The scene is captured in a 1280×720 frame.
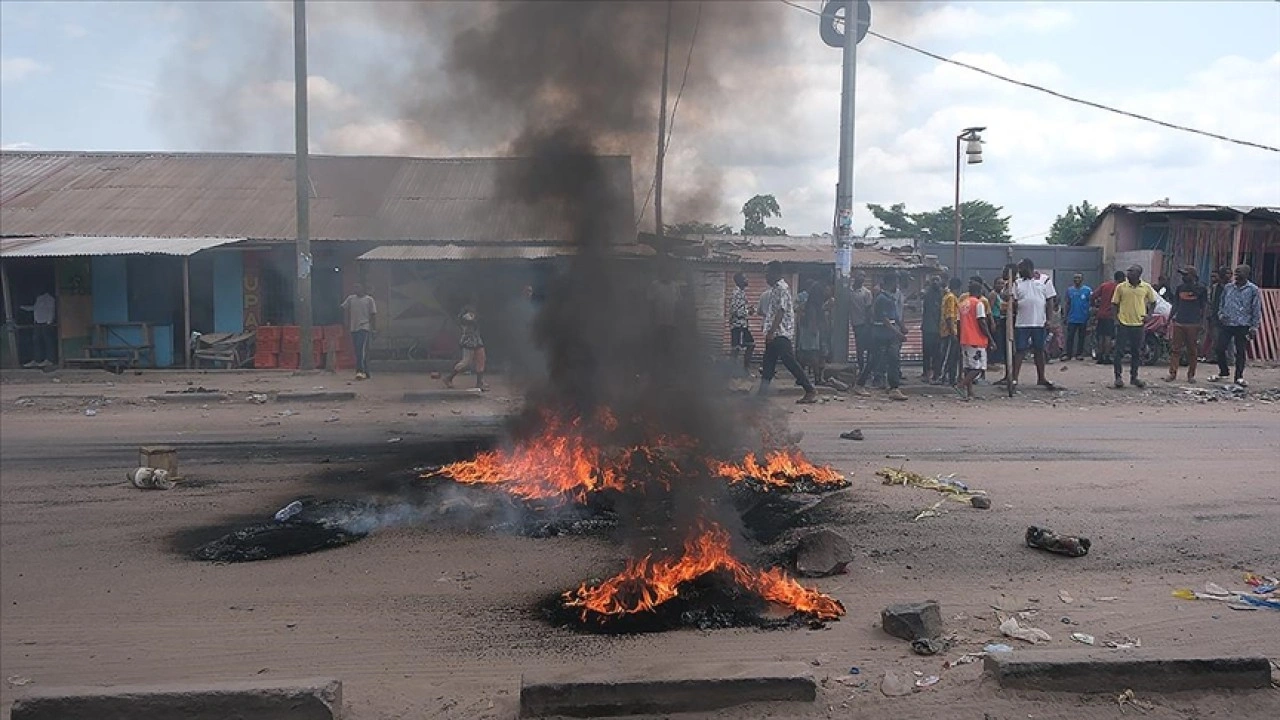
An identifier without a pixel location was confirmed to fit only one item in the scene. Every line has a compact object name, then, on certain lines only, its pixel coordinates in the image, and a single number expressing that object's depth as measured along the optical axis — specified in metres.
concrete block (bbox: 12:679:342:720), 3.16
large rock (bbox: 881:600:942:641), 3.77
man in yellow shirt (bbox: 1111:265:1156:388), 11.71
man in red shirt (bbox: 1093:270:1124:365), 14.50
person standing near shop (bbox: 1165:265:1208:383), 11.87
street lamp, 16.16
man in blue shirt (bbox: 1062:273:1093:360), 15.01
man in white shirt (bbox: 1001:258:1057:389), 11.53
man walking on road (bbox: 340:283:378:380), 13.47
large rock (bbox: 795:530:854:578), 4.66
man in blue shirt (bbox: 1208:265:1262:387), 11.52
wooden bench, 15.81
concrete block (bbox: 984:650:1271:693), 3.30
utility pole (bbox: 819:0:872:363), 12.26
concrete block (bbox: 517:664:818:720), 3.18
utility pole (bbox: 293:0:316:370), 13.50
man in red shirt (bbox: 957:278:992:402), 10.98
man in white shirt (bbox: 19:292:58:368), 15.88
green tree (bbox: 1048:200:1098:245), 27.92
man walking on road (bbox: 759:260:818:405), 10.55
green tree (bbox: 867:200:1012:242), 29.89
